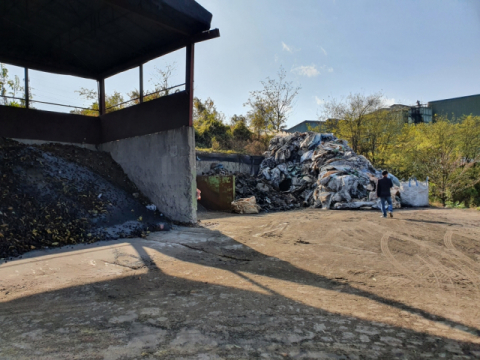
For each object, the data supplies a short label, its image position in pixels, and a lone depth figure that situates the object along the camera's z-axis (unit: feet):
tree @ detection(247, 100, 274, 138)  92.79
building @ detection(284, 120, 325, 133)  114.11
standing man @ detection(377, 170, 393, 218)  28.84
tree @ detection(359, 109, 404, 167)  63.31
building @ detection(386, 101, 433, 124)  106.82
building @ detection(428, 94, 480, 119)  105.09
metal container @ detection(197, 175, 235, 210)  37.17
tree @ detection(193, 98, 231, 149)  80.69
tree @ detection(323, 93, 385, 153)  64.34
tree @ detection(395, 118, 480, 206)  47.52
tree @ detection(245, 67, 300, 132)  92.63
